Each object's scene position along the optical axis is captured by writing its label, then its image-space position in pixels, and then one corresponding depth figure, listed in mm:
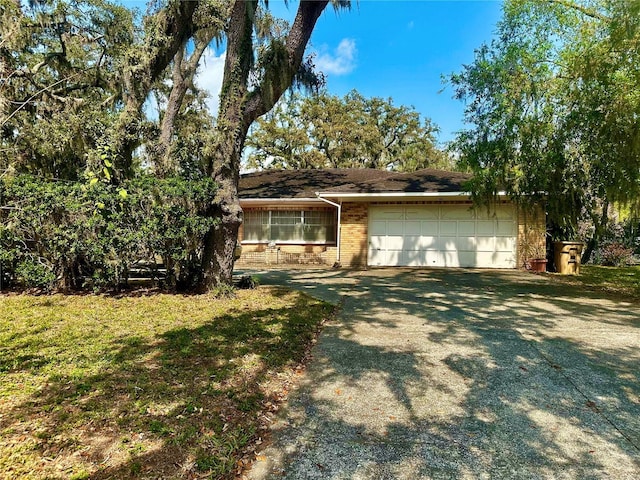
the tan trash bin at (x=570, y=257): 12281
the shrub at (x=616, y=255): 15992
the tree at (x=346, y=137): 27938
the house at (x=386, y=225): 13156
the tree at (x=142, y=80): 7207
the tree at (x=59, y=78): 8344
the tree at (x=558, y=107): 6961
